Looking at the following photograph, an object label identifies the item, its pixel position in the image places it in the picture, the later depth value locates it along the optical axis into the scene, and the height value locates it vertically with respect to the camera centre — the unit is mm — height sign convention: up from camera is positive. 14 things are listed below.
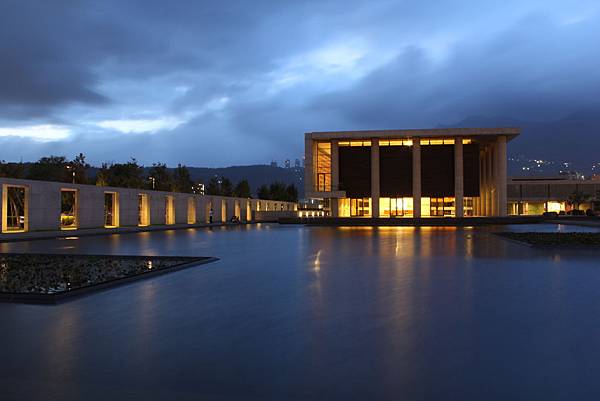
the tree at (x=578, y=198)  79975 +347
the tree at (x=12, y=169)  68994 +5365
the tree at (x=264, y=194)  118562 +2223
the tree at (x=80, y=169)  78375 +6046
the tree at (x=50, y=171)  83812 +6049
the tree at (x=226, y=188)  104812 +3382
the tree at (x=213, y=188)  101744 +3289
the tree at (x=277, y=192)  119475 +2745
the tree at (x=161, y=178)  88812 +5021
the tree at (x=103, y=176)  69812 +4596
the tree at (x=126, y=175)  81312 +5246
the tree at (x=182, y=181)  93562 +4646
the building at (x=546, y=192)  97938 +1709
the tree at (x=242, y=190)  106562 +2951
